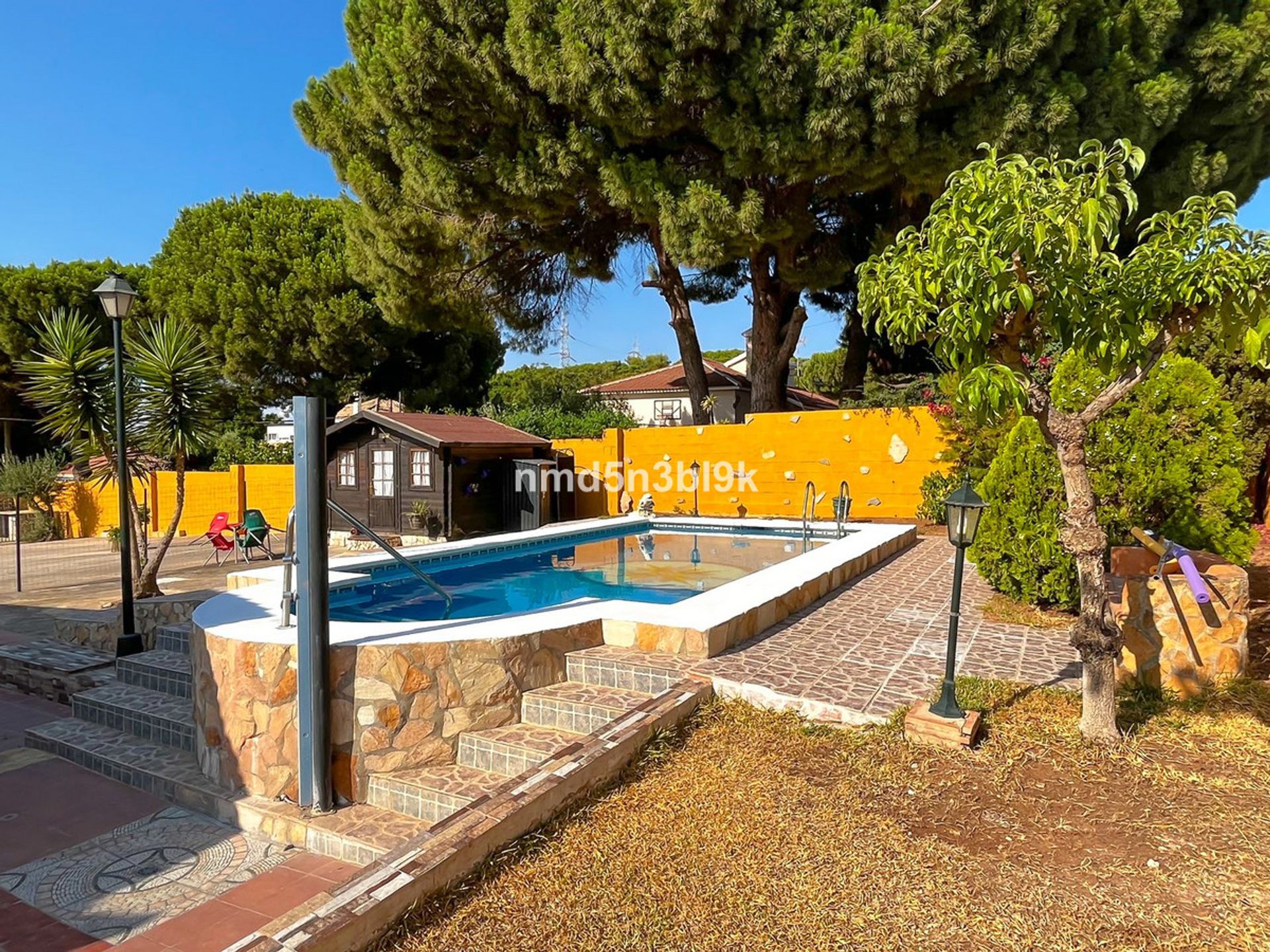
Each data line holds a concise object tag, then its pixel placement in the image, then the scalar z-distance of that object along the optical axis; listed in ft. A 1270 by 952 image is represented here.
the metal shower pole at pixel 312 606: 12.41
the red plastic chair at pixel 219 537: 40.81
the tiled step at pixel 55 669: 19.38
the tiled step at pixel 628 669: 14.57
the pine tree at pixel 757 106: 36.55
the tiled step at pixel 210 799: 11.92
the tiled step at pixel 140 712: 15.78
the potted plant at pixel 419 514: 46.21
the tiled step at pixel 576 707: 13.50
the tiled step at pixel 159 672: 17.56
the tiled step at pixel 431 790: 12.07
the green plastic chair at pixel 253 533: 39.63
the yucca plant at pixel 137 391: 25.40
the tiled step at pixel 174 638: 19.09
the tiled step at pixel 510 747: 12.68
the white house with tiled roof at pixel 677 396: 78.12
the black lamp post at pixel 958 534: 12.05
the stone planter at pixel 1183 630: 13.80
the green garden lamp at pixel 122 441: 20.11
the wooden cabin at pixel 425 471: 46.26
